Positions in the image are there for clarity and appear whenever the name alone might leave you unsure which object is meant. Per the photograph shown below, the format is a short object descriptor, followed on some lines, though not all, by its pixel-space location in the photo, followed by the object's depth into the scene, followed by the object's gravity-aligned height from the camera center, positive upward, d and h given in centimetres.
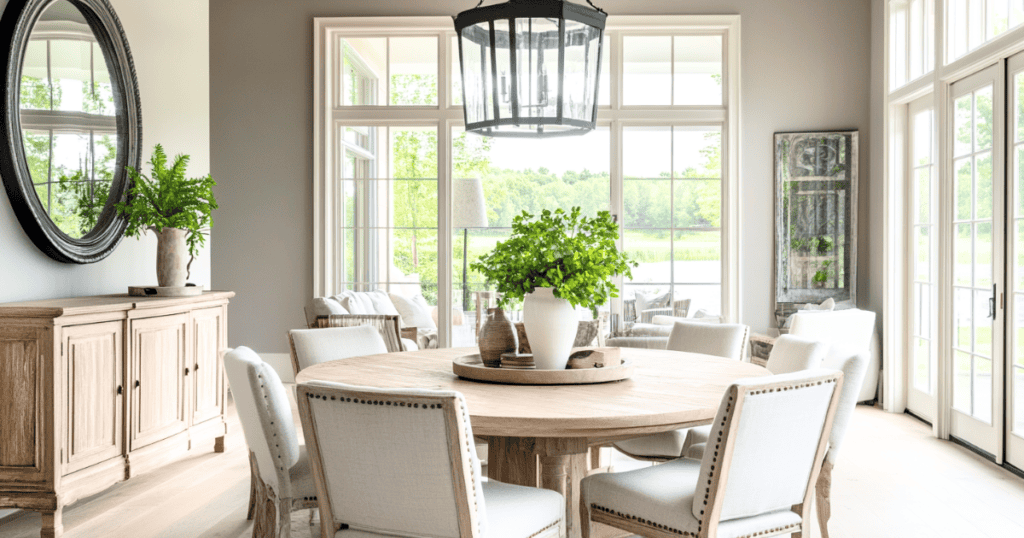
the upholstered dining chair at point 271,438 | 228 -55
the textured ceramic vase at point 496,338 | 277 -29
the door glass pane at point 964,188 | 454 +42
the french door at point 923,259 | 522 -1
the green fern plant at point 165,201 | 409 +31
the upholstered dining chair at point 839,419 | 262 -56
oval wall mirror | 343 +67
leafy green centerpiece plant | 258 -4
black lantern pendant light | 266 +70
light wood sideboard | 310 -61
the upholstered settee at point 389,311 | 545 -41
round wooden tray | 252 -39
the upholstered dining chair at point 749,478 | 193 -58
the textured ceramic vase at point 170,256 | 412 +1
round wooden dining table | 199 -41
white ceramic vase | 261 -24
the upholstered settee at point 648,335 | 403 -43
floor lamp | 650 +46
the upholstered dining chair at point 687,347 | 316 -43
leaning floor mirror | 632 +32
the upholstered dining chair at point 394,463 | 175 -48
